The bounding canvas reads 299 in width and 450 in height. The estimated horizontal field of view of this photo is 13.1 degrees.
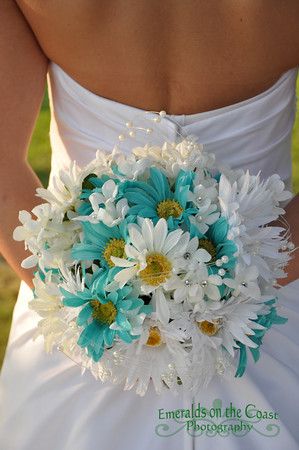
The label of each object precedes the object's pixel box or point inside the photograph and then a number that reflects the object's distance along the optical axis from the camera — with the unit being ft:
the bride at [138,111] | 4.43
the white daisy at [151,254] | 3.83
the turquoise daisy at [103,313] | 3.86
